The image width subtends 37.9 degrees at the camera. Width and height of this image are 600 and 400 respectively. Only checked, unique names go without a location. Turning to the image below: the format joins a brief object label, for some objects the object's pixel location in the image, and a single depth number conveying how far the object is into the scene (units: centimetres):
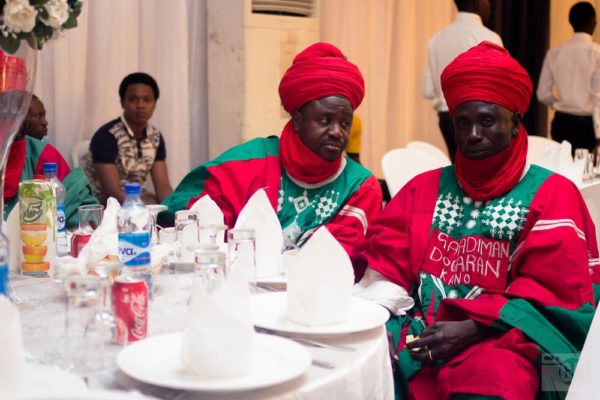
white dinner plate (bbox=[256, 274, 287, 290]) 201
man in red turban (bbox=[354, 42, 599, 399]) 197
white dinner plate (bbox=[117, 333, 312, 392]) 126
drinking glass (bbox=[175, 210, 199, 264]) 213
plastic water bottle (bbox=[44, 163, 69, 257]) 208
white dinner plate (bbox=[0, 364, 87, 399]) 121
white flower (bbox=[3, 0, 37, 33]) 152
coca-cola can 143
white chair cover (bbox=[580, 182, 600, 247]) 318
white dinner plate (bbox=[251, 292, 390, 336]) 157
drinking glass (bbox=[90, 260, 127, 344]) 134
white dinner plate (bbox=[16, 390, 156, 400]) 93
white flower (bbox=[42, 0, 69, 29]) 160
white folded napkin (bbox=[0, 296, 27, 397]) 118
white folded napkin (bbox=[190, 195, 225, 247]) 225
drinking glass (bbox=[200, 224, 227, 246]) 205
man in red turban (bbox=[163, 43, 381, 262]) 281
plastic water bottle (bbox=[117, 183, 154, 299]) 167
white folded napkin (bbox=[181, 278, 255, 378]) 129
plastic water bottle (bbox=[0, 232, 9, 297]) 142
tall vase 163
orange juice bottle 192
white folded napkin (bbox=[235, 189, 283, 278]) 212
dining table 129
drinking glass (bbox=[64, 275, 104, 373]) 132
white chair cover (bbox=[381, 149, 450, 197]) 372
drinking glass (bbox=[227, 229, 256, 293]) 185
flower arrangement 153
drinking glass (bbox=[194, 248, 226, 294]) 154
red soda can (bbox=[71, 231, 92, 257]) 202
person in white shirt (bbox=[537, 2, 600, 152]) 649
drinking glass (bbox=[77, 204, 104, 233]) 212
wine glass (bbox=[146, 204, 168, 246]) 209
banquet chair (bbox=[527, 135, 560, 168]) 471
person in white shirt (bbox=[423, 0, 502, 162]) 541
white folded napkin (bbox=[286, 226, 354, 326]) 161
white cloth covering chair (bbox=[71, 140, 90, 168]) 465
